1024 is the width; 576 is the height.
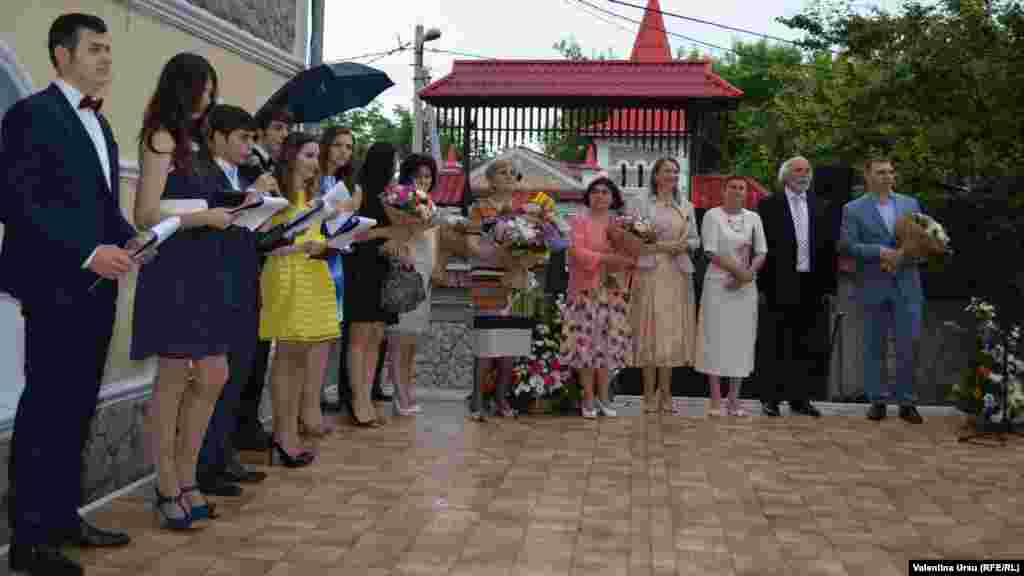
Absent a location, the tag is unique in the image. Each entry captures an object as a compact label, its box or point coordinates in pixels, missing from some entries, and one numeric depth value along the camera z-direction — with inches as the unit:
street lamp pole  1083.3
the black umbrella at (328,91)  258.1
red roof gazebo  764.0
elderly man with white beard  333.7
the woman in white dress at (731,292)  327.3
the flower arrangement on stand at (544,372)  331.9
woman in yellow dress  232.1
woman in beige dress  329.4
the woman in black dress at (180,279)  173.2
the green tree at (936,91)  473.4
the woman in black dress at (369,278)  292.0
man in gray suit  327.0
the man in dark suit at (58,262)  150.2
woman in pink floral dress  324.8
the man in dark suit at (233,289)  187.0
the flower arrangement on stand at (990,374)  307.0
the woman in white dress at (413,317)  303.4
